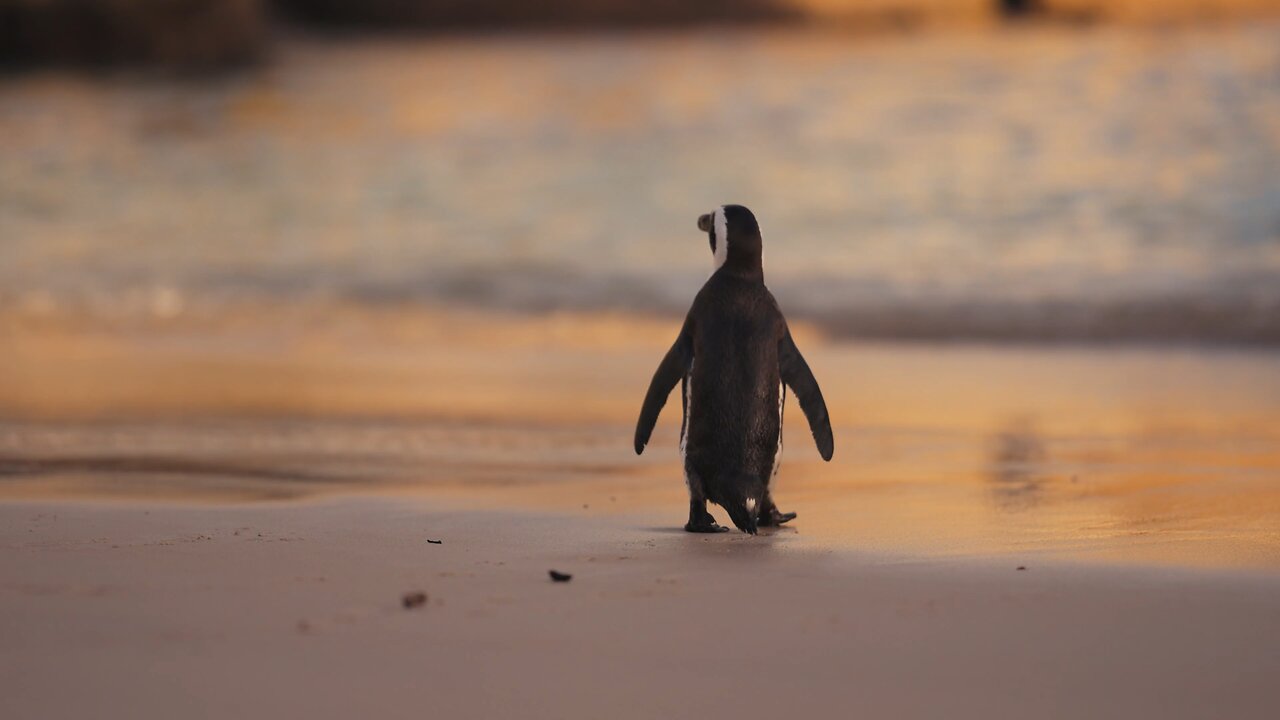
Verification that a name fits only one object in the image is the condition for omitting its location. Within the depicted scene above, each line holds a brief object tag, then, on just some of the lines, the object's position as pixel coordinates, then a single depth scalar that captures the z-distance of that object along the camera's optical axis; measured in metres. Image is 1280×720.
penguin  10.54
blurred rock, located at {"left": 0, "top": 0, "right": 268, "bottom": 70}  63.53
